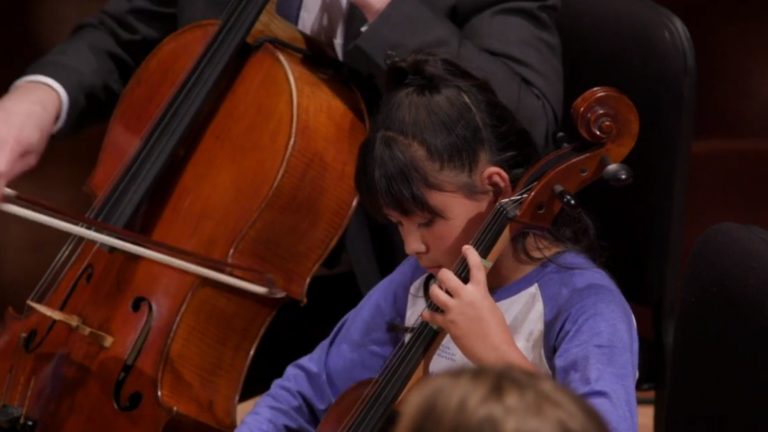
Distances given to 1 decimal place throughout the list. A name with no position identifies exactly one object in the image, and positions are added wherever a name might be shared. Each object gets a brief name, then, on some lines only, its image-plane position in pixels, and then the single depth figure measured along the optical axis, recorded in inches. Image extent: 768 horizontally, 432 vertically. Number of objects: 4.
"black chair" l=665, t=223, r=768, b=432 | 285.5
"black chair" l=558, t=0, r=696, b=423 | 305.3
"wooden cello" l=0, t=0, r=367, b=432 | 303.9
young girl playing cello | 292.3
